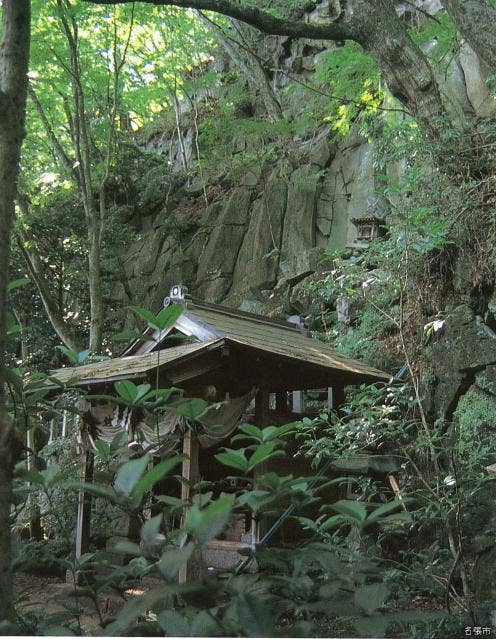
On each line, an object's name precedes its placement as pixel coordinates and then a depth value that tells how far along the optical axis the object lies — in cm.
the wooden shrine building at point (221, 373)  568
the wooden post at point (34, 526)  793
